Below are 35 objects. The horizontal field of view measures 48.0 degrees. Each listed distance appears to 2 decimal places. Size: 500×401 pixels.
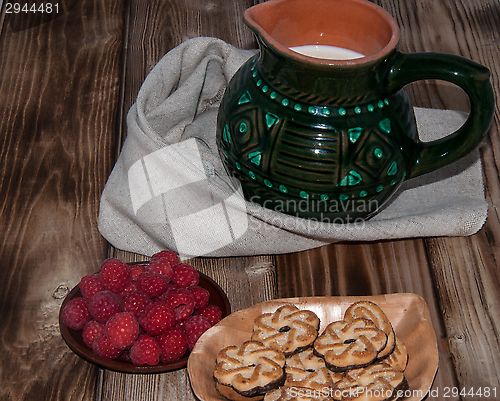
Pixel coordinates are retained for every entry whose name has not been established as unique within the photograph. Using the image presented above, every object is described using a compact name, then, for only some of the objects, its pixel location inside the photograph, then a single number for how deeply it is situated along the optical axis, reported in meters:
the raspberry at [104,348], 0.68
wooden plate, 0.65
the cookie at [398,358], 0.67
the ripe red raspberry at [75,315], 0.70
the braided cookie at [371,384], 0.62
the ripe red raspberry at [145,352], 0.67
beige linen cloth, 0.83
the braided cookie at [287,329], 0.68
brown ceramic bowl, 0.67
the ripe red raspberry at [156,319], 0.69
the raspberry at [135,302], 0.72
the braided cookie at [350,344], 0.65
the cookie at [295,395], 0.62
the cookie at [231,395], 0.65
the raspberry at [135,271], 0.77
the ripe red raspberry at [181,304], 0.72
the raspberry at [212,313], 0.73
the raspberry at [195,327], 0.71
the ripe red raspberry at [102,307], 0.70
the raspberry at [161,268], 0.75
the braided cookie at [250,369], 0.63
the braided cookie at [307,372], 0.64
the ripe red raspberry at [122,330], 0.67
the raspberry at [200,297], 0.74
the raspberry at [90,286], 0.73
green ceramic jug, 0.68
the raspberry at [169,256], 0.78
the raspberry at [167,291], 0.74
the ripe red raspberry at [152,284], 0.73
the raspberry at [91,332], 0.69
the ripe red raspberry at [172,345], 0.69
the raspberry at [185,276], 0.75
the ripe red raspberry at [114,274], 0.73
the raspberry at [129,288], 0.75
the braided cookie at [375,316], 0.67
